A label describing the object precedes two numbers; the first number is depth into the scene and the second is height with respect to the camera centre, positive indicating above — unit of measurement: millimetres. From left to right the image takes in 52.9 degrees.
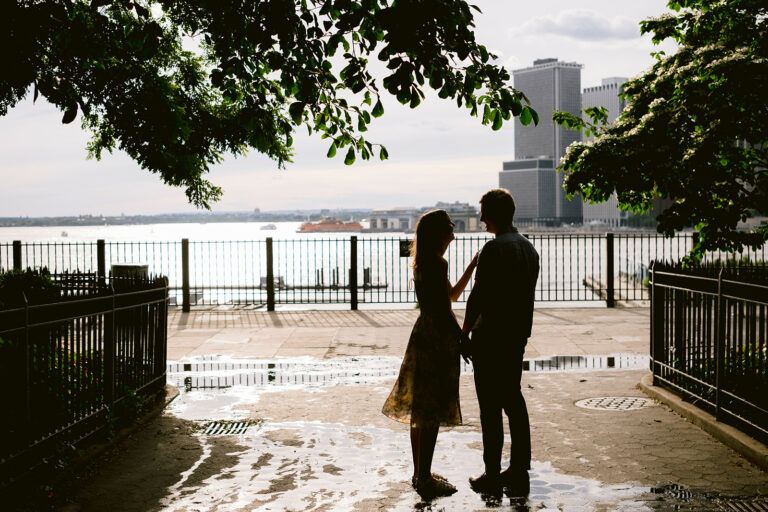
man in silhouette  5395 -709
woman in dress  5398 -818
